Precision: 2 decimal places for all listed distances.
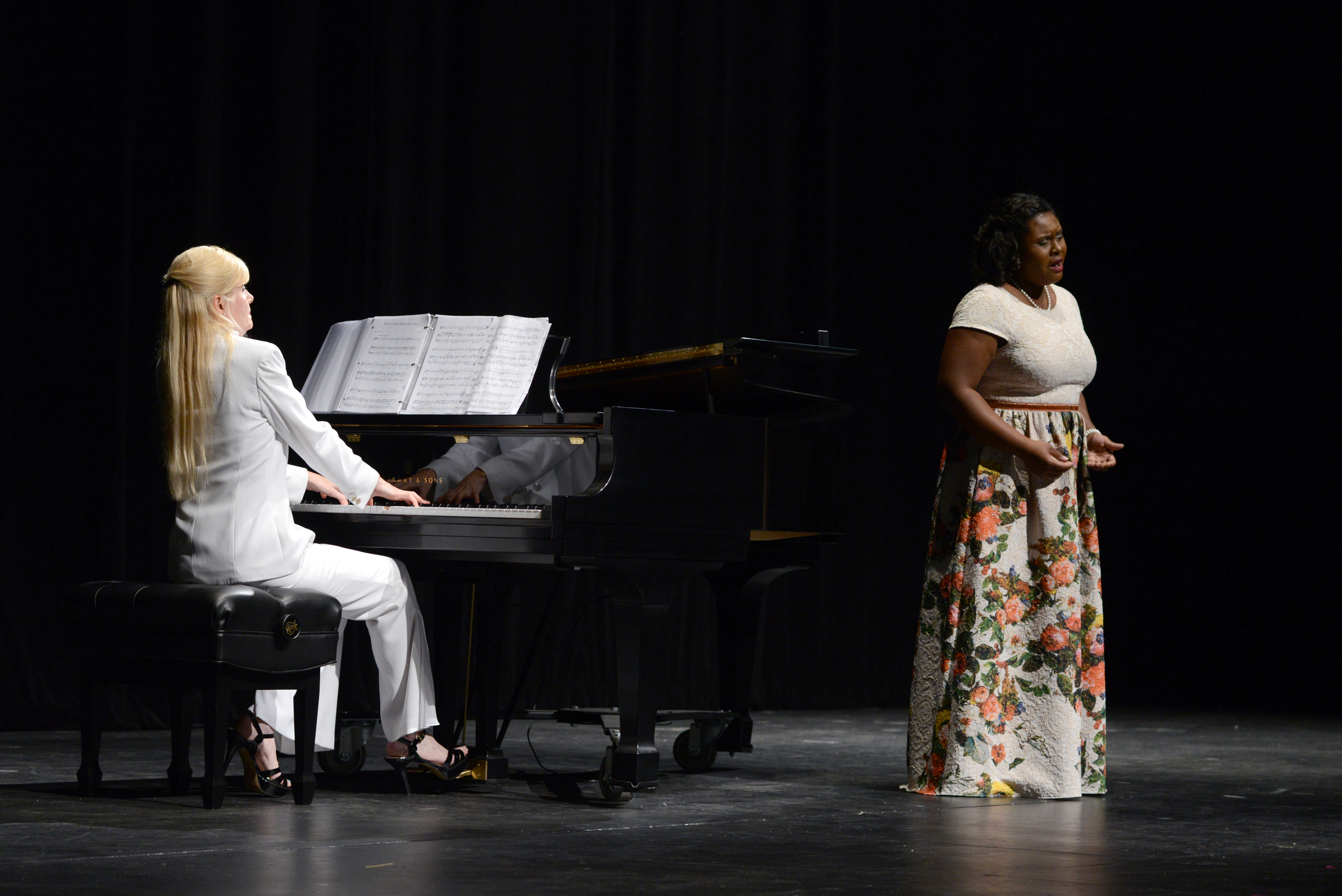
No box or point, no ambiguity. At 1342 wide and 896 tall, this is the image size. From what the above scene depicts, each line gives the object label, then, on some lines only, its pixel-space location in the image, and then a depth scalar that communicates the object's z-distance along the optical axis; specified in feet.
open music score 26.84
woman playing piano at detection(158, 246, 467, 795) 24.88
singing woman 26.61
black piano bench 23.61
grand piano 25.52
